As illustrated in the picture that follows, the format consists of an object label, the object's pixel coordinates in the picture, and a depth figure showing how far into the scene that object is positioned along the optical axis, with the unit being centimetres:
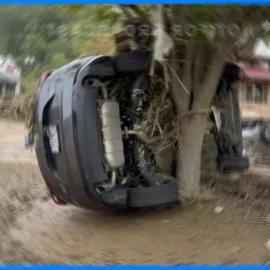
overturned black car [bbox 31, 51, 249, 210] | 249
